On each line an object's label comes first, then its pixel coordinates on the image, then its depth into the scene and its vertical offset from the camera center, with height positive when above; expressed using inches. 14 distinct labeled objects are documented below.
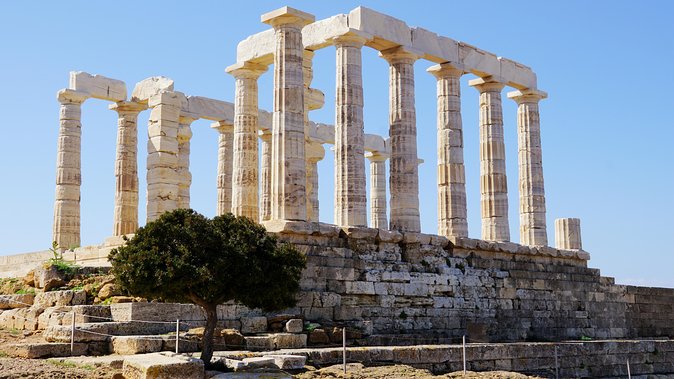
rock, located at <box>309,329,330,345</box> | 957.2 -25.4
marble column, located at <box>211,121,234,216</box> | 1493.6 +253.3
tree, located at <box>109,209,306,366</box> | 733.9 +41.5
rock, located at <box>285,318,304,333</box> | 949.8 -13.1
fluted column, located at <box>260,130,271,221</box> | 1231.9 +206.2
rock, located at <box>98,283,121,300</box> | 953.5 +25.3
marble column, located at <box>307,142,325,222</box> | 1508.4 +243.0
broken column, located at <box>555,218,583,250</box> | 1513.3 +128.0
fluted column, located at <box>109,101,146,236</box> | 1425.9 +236.5
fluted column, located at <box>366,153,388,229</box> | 1729.8 +252.1
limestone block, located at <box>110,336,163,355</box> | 792.9 -25.8
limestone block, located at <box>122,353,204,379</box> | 652.7 -38.7
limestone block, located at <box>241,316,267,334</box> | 944.9 -11.0
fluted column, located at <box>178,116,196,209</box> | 1534.4 +257.6
